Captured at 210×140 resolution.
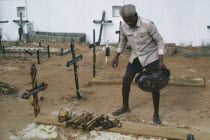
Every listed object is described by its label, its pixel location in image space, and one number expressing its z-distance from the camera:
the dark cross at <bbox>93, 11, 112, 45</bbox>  12.87
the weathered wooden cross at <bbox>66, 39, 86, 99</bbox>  5.57
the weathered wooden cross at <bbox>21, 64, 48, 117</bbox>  4.06
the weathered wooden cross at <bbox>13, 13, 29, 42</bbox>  13.82
